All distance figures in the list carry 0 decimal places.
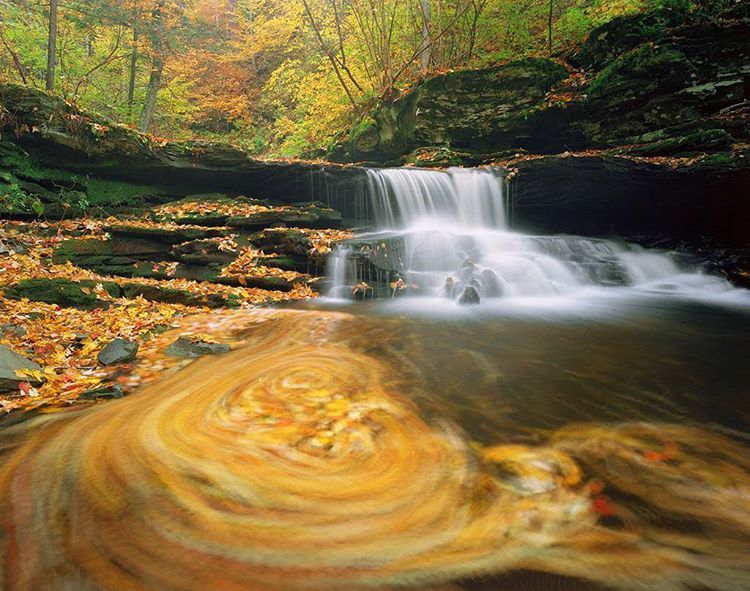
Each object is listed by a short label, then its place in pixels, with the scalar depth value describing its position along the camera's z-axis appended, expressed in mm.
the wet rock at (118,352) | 3625
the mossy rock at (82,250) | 6848
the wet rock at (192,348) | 4031
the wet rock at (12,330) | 3670
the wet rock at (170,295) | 6121
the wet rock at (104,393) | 2922
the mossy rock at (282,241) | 8102
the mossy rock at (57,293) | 4927
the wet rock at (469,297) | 6938
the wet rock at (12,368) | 2859
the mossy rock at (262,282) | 7371
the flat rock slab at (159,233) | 7695
